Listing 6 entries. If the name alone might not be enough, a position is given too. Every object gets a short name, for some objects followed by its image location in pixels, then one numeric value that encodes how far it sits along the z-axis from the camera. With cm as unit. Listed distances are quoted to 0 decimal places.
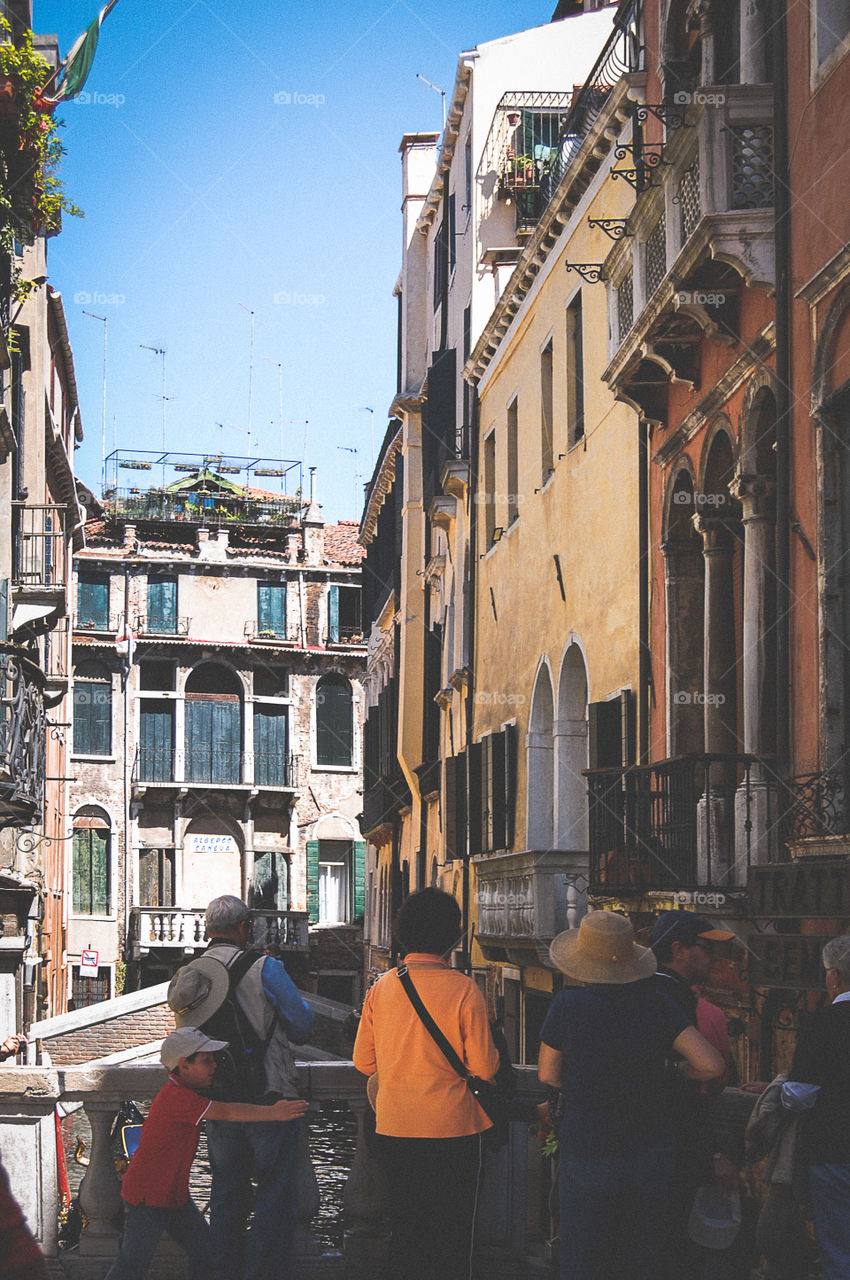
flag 1783
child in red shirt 600
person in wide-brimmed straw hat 554
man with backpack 636
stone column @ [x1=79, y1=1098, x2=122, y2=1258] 698
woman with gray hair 553
